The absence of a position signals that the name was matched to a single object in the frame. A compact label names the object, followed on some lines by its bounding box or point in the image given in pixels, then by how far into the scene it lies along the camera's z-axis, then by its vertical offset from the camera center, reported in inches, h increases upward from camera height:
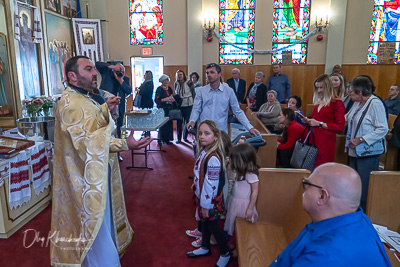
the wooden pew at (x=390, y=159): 170.4 -48.2
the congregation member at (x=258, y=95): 272.2 -17.8
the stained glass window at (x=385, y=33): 366.6 +54.3
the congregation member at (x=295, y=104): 187.6 -17.9
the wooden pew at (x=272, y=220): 89.7 -49.6
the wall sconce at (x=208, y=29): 379.6 +60.0
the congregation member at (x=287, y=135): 160.6 -32.5
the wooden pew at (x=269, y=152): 155.0 -40.8
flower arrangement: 187.3 -20.2
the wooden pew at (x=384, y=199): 84.0 -35.5
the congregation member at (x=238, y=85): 304.5 -9.7
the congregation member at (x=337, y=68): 368.2 +10.0
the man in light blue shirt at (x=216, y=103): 150.6 -14.2
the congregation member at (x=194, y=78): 306.7 -2.7
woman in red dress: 130.0 -19.4
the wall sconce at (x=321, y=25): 367.9 +63.4
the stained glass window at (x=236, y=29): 383.2 +61.1
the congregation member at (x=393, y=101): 240.4 -20.9
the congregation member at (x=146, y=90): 277.9 -14.0
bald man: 39.8 -21.6
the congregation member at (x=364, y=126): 121.0 -20.8
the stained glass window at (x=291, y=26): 376.8 +64.2
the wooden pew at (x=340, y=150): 167.0 -42.2
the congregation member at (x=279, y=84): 310.3 -8.6
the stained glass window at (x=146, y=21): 389.4 +71.6
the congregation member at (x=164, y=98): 282.3 -21.8
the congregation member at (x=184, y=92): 293.1 -16.6
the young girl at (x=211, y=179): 98.7 -35.3
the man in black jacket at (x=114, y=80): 208.2 -3.6
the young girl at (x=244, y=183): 105.2 -38.9
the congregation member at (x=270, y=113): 210.5 -26.7
